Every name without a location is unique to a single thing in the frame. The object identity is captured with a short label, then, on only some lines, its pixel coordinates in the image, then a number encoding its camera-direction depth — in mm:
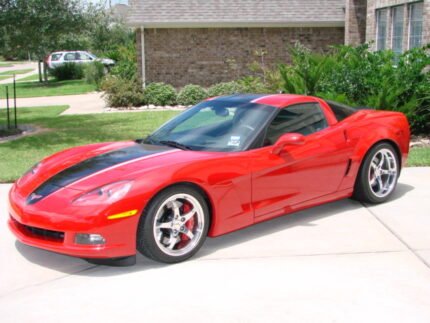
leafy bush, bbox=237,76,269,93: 16081
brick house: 19688
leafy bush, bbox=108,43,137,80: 20000
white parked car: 35469
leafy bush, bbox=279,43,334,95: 12016
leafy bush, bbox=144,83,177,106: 18406
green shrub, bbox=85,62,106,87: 27641
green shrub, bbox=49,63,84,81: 33250
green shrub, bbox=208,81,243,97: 17977
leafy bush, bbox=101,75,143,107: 18250
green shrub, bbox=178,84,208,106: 18422
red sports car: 4520
